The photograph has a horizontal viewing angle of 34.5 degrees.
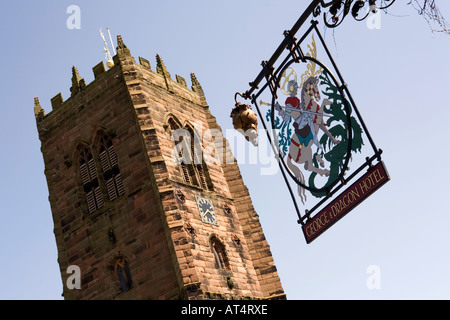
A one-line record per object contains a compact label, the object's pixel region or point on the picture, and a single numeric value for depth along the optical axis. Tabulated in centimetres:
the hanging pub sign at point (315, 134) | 959
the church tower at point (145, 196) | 2923
